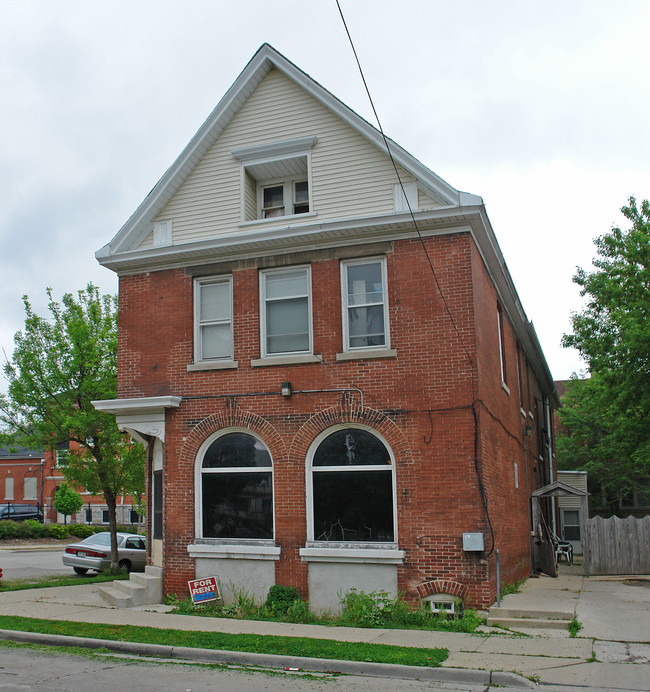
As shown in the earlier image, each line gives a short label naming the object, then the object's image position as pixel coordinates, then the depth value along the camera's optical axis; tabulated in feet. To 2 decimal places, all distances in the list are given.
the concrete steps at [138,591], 45.47
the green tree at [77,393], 69.92
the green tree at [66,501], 146.92
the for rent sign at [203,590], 44.50
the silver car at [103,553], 70.95
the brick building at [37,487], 168.66
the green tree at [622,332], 77.25
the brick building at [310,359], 42.45
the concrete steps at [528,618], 36.91
